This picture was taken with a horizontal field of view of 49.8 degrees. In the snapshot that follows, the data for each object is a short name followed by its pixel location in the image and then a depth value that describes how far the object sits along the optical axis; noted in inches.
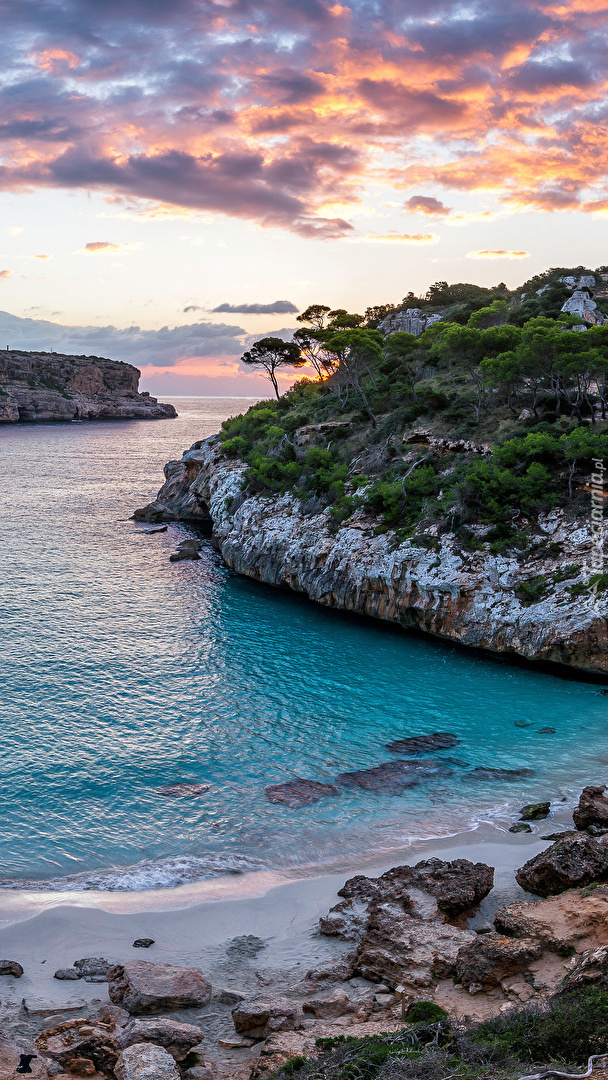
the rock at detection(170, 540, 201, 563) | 1936.8
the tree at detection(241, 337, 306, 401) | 2655.0
